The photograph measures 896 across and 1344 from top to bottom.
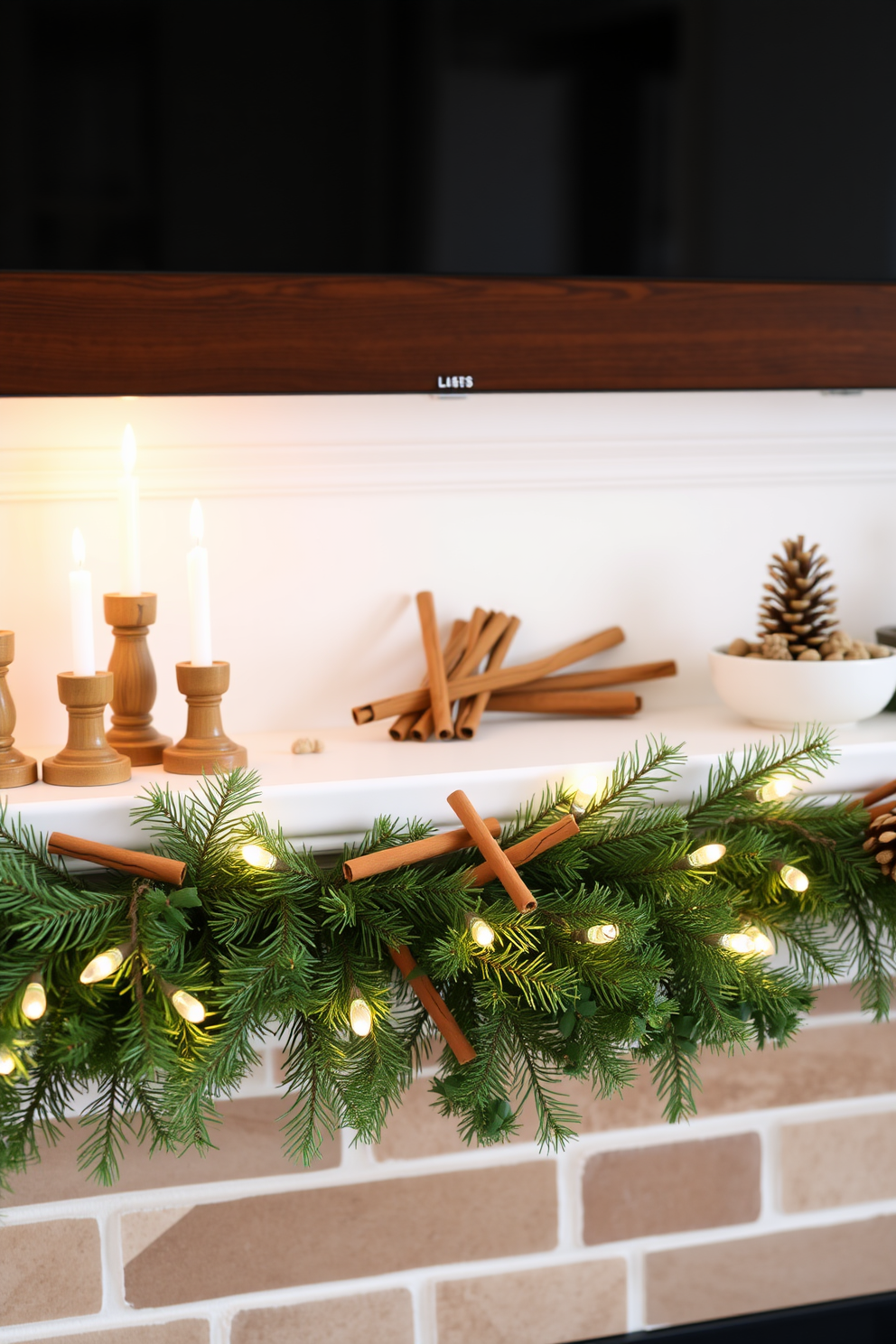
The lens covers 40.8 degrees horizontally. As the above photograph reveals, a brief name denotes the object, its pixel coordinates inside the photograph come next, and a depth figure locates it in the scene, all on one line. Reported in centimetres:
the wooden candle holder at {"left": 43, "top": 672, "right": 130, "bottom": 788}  88
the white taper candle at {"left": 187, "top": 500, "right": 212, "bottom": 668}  91
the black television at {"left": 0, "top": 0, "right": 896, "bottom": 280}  92
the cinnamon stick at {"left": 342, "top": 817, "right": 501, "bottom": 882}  82
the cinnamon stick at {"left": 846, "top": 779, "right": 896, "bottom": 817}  95
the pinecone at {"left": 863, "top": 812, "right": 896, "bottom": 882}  91
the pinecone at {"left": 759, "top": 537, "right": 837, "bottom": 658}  106
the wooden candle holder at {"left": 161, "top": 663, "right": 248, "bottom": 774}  91
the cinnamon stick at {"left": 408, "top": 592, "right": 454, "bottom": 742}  104
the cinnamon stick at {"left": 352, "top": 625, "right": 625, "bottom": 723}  104
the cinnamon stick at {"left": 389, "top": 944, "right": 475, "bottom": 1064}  84
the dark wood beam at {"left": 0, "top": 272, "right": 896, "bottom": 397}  94
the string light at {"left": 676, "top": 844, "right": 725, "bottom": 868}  88
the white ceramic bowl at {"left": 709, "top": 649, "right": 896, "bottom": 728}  101
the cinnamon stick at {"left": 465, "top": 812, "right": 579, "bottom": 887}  83
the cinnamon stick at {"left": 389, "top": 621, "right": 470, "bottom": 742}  104
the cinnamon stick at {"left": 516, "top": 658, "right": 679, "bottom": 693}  112
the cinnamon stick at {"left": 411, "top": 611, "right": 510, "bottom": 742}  108
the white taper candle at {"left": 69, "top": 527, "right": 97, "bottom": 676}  88
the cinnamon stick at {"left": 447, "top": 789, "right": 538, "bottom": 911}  81
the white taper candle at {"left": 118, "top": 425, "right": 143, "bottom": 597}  94
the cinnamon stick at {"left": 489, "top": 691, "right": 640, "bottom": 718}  110
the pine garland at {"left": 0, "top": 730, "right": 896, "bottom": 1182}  79
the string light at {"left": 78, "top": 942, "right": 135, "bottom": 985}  76
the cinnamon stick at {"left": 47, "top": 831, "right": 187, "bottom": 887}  81
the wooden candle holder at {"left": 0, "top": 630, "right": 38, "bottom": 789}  89
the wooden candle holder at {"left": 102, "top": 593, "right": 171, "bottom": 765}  94
